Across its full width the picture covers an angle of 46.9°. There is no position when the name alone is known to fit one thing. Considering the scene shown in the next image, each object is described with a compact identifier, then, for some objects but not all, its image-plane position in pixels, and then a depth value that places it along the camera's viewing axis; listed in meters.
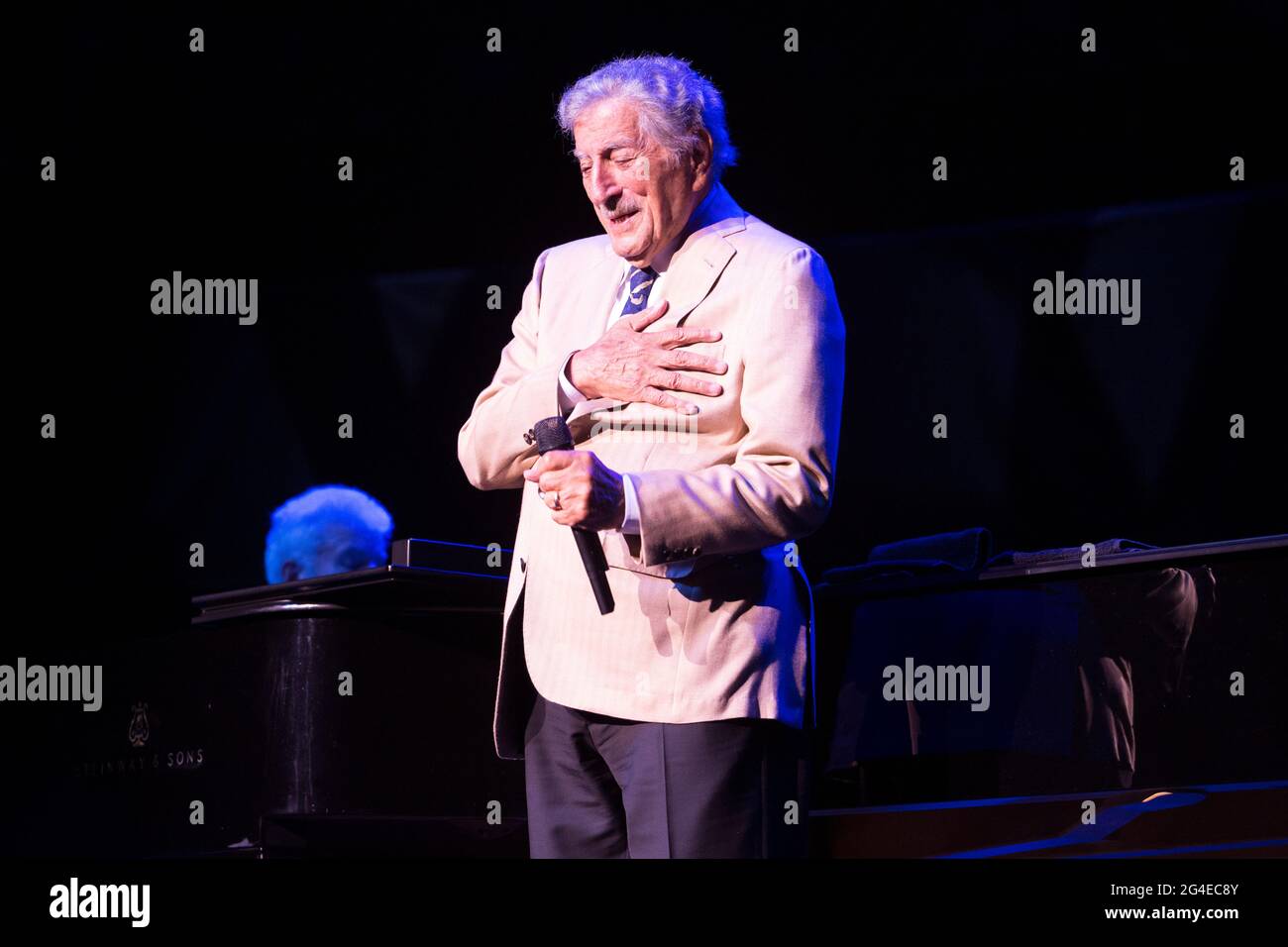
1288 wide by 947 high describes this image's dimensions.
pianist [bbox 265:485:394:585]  4.20
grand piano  2.53
